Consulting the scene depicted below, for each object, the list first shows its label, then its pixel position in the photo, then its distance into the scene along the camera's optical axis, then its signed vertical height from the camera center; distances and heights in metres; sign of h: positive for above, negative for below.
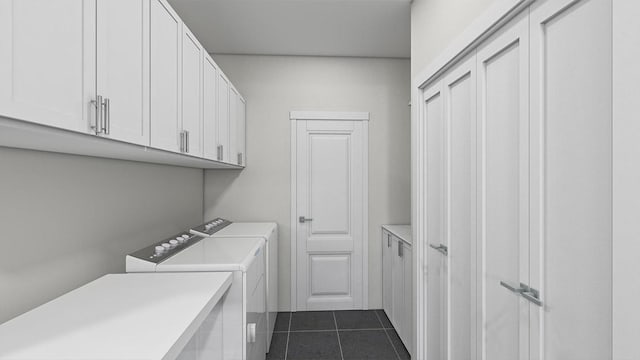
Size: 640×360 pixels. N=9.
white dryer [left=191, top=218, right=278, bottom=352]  2.37 -0.42
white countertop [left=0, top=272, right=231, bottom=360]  0.81 -0.43
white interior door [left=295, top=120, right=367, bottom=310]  3.28 -0.36
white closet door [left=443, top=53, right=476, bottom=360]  1.44 -0.12
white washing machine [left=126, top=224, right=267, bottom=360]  1.48 -0.42
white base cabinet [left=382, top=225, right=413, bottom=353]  2.42 -0.85
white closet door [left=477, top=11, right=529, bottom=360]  1.09 -0.03
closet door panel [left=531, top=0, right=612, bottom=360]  0.80 +0.01
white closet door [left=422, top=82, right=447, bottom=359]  1.80 -0.23
